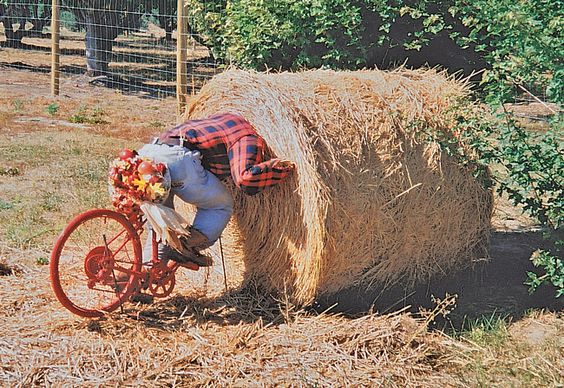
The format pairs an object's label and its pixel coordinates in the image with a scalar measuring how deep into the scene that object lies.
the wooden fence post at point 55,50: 13.66
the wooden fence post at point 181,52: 10.59
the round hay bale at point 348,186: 4.59
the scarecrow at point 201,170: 4.35
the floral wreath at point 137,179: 4.25
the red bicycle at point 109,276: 4.32
